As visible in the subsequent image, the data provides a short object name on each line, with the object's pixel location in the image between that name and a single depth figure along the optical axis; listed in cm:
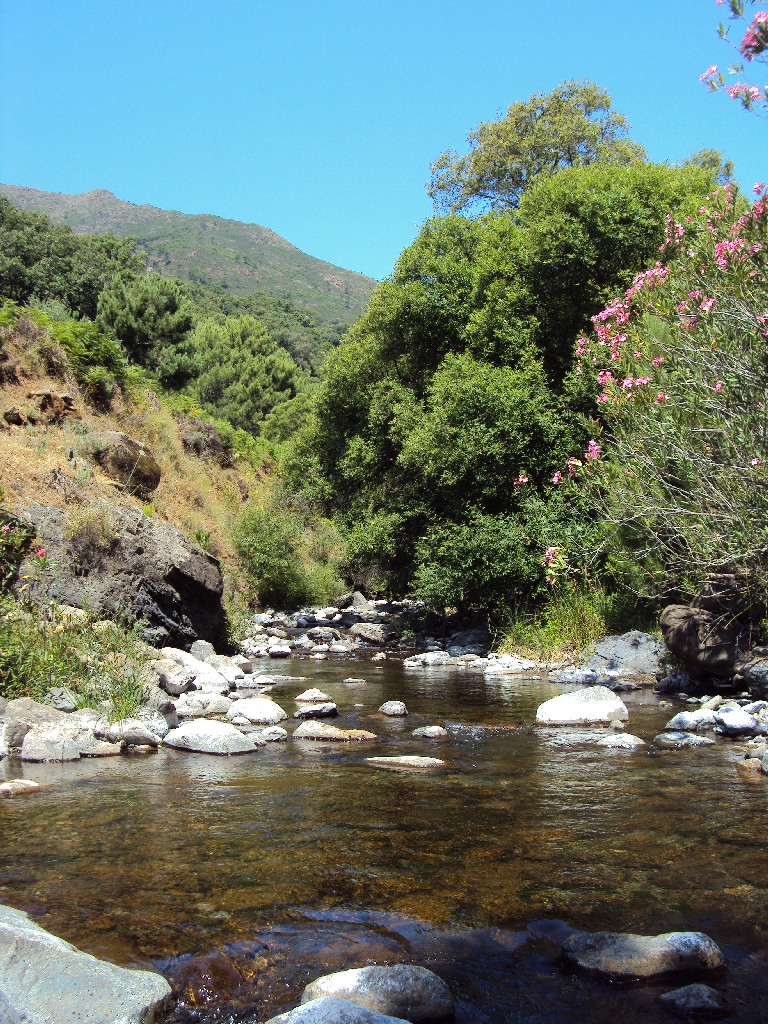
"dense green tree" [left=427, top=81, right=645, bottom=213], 2712
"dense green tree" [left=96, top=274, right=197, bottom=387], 3372
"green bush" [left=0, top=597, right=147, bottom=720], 809
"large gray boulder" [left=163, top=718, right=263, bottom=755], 749
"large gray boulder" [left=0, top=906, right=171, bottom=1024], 289
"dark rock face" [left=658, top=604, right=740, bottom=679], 1047
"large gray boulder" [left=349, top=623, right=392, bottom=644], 1905
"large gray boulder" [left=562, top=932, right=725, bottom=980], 340
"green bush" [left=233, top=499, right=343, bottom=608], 2209
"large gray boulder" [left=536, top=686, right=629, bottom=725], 893
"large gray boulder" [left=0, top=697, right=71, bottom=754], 720
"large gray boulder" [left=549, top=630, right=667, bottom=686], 1239
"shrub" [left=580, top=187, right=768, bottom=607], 777
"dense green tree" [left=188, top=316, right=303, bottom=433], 4544
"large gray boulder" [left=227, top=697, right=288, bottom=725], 885
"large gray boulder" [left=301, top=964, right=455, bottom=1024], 308
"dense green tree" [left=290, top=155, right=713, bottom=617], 1616
